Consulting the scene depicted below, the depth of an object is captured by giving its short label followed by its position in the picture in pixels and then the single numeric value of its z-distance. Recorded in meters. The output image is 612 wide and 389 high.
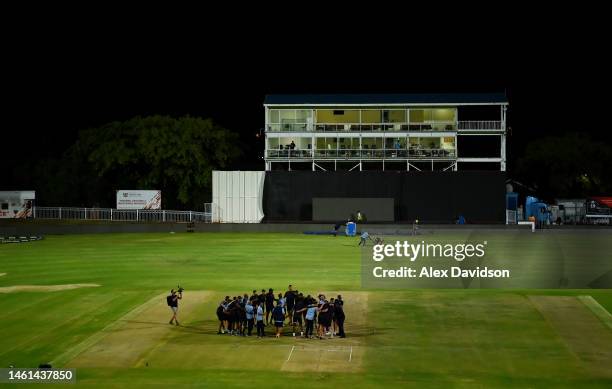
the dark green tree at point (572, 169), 109.69
